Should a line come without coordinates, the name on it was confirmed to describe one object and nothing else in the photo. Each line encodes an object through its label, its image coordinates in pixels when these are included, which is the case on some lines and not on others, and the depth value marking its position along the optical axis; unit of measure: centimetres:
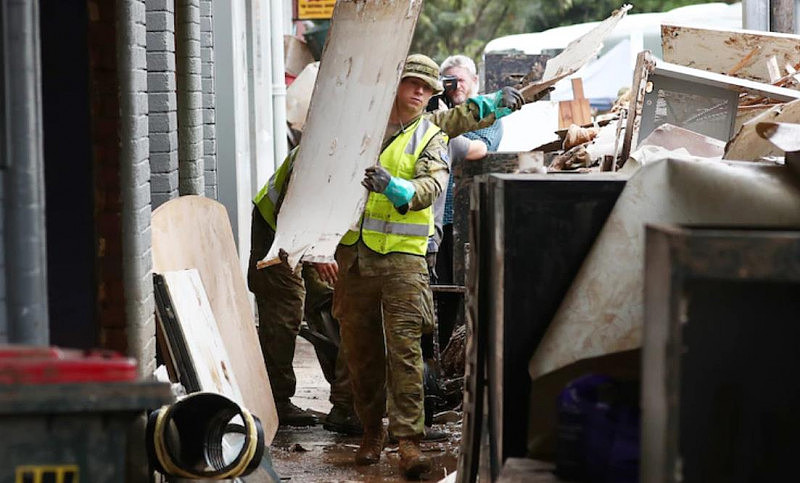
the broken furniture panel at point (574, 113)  2172
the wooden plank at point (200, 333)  1128
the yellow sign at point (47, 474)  636
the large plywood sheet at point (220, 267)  1223
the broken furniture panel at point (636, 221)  692
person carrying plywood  1345
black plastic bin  624
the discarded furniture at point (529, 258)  735
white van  4378
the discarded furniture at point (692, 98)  1482
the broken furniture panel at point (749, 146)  1087
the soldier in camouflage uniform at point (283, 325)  1532
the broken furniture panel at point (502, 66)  2794
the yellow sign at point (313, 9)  3318
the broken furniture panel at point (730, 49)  1709
